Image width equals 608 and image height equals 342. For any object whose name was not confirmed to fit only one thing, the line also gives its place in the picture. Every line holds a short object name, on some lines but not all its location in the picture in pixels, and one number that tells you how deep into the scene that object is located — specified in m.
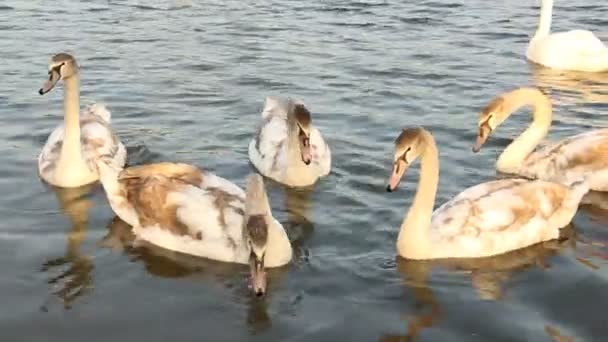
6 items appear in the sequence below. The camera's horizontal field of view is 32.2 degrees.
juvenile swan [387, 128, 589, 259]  9.30
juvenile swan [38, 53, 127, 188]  11.41
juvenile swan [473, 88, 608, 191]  11.36
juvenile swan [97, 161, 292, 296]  9.07
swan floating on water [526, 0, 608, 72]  17.55
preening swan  10.95
